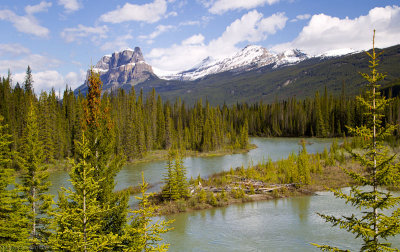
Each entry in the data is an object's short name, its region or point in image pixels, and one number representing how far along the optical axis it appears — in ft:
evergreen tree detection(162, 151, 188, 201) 112.27
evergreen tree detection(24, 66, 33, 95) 296.03
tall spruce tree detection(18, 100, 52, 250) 68.90
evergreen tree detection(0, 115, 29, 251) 59.36
